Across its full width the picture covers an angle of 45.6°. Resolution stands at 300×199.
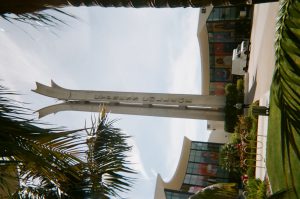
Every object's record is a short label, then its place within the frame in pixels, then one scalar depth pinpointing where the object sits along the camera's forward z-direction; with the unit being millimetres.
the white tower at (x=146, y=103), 30062
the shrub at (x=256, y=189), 12938
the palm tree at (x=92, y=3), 3412
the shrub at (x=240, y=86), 31211
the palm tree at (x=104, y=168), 4750
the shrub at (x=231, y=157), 24031
